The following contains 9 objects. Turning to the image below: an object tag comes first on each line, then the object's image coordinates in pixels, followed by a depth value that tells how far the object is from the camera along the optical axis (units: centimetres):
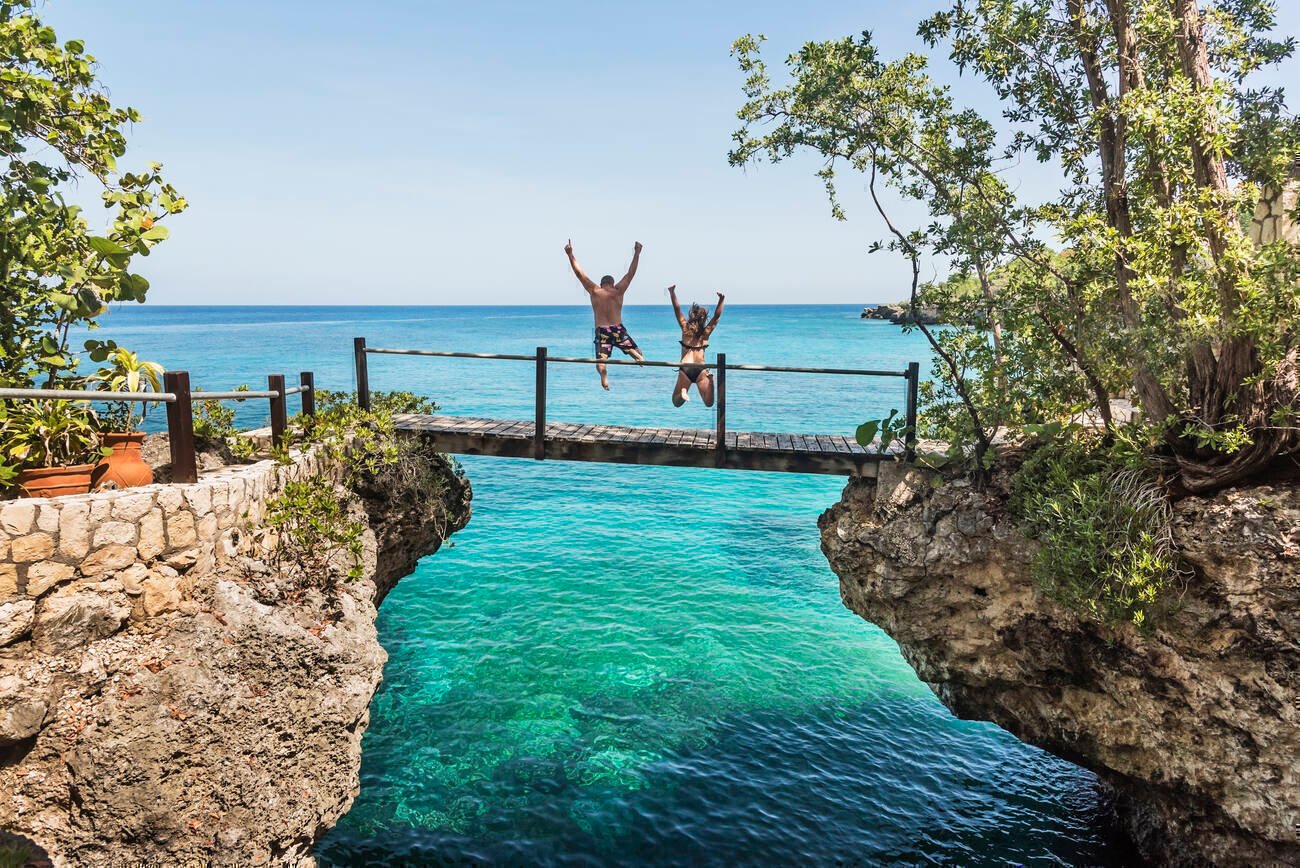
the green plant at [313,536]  686
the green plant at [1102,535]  612
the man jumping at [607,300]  1163
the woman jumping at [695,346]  1191
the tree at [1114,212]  589
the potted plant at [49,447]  548
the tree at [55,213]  620
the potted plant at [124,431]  598
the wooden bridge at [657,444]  907
